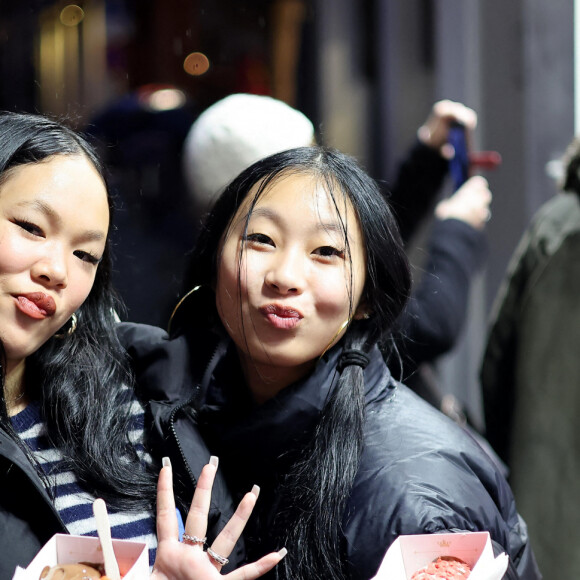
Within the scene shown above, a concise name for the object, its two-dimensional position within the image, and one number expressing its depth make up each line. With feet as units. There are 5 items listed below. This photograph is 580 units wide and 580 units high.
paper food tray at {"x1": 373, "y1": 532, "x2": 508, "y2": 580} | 3.85
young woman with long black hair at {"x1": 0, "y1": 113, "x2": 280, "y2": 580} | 3.99
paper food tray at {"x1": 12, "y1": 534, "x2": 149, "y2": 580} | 3.79
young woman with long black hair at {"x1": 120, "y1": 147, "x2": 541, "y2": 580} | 4.12
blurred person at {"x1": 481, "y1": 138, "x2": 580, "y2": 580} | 5.65
